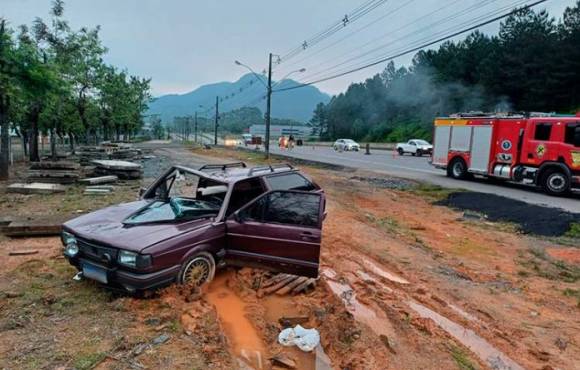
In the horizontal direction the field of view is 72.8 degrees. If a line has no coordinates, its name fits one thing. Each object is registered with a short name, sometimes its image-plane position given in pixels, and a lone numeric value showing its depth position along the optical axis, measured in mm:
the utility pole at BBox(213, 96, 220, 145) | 56253
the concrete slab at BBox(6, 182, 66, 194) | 12031
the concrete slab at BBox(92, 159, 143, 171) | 15766
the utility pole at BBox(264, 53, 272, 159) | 29406
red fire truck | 13820
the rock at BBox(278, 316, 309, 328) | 4605
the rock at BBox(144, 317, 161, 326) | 4210
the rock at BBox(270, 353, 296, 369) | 3775
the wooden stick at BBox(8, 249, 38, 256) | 6434
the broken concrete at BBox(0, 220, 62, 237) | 7387
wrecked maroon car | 4496
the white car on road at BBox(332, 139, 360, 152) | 44219
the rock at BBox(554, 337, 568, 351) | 4438
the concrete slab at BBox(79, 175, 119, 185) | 14177
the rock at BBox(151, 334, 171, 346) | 3859
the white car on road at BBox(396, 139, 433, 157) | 36812
